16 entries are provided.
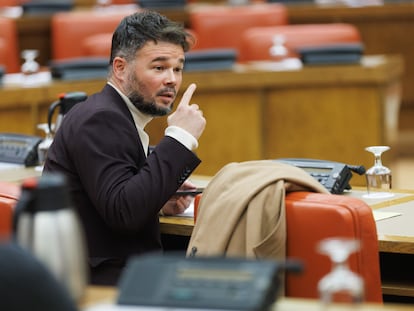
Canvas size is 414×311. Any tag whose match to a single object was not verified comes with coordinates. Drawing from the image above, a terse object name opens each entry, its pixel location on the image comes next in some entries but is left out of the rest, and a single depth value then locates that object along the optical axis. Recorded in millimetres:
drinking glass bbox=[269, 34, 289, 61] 13695
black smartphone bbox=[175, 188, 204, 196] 7121
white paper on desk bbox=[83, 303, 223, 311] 3936
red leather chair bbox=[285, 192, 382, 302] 5621
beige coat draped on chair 5730
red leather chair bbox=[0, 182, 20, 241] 6133
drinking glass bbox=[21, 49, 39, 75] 12722
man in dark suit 6375
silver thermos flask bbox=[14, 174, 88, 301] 3994
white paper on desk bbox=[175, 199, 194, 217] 7066
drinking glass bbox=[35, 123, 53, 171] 8716
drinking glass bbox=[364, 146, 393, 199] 7434
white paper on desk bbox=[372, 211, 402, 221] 6722
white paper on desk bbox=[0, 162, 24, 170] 8773
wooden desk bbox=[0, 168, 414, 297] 6223
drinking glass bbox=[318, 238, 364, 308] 3748
